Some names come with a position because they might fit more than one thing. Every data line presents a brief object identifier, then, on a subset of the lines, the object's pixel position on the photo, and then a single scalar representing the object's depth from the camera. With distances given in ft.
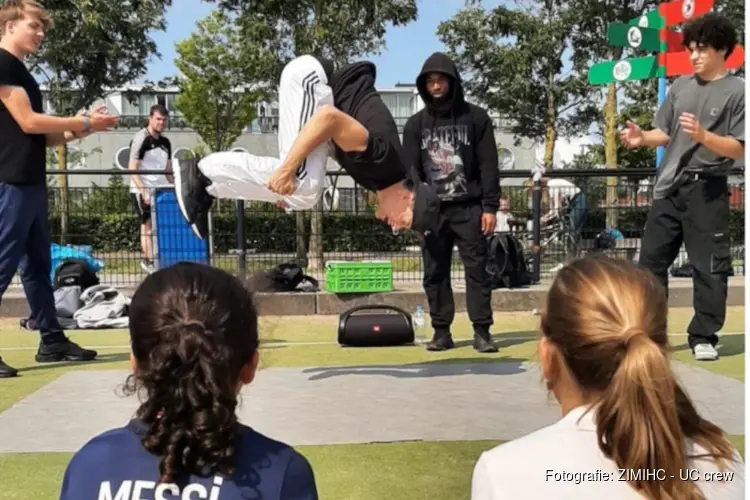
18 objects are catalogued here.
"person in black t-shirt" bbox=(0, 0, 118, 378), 16.12
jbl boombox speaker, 20.27
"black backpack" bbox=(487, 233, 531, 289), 28.19
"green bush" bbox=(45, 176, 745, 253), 27.76
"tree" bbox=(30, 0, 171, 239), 52.80
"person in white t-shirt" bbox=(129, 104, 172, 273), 27.89
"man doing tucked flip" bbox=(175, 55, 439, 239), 13.73
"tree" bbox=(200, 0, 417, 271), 48.49
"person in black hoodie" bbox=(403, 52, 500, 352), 19.22
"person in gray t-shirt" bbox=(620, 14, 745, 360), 17.08
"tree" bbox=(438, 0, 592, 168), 65.67
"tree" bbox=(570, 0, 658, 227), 54.34
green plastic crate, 26.55
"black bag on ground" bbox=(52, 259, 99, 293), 26.17
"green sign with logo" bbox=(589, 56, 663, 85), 32.58
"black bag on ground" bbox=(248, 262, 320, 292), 26.66
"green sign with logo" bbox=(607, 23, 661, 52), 33.01
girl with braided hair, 4.93
